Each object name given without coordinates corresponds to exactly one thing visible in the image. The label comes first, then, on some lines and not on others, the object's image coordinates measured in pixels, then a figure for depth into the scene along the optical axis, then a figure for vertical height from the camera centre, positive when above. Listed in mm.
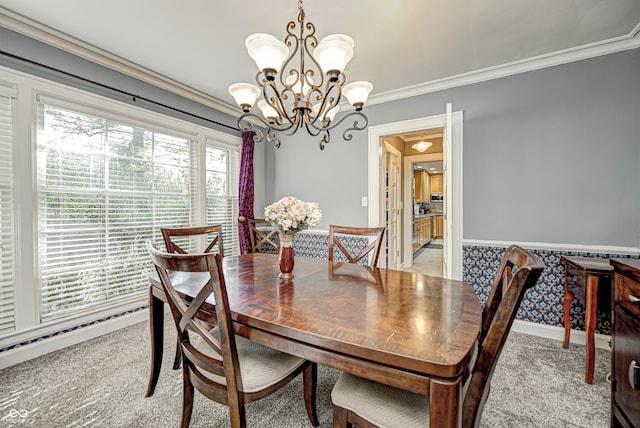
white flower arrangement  1468 -25
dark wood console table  1722 -562
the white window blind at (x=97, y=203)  2100 +79
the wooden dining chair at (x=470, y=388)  725 -601
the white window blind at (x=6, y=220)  1882 -60
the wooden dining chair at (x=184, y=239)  1914 -266
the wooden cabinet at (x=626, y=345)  1062 -595
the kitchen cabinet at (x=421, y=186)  8609 +889
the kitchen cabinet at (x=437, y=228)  9016 -581
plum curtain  3584 +305
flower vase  1531 -267
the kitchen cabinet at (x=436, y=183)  9852 +1099
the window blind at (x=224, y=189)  3395 +306
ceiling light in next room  4629 +1204
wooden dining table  726 -409
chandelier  1392 +838
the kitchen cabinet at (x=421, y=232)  6079 -553
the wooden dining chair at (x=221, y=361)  935 -676
